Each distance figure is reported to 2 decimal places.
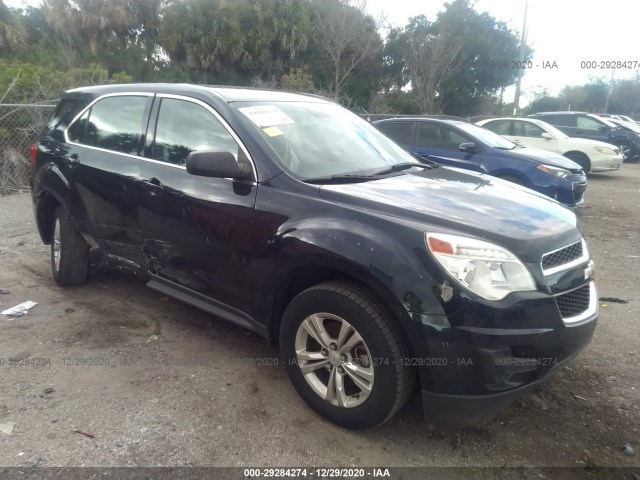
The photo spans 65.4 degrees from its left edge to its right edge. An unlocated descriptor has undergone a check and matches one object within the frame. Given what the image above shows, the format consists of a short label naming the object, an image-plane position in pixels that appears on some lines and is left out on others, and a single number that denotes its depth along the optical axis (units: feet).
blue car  25.11
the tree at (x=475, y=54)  84.74
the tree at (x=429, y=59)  79.36
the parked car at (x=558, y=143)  39.52
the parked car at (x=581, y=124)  52.11
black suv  7.65
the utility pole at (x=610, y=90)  137.59
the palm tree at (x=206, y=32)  71.20
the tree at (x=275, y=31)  73.15
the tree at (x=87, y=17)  77.15
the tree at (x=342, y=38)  73.87
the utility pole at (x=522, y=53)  63.21
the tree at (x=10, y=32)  49.90
